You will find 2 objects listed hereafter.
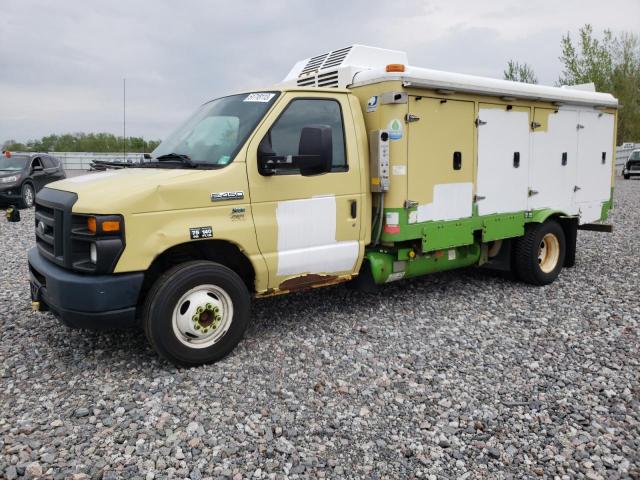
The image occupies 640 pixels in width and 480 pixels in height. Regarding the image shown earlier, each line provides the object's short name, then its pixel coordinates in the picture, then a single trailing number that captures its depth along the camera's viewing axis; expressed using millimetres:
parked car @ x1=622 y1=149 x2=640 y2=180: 29703
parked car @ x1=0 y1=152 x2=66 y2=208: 15305
